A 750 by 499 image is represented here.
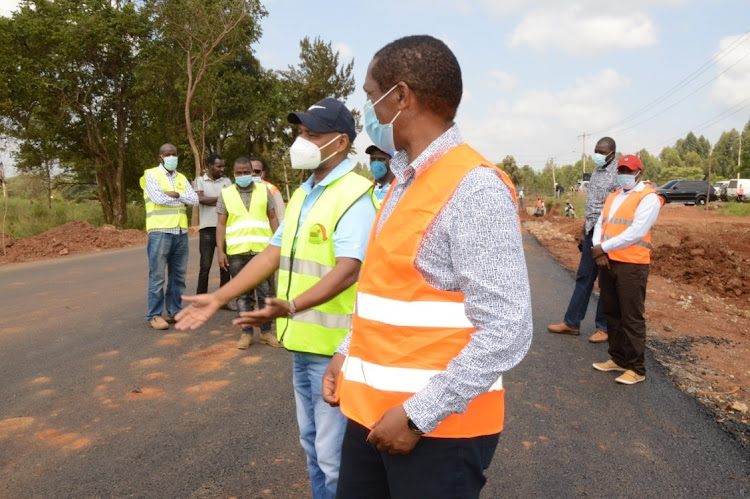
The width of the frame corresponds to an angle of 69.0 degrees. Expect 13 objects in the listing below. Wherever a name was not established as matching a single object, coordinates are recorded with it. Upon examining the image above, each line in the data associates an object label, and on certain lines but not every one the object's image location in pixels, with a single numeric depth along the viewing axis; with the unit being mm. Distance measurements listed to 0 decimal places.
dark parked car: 36500
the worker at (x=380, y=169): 5816
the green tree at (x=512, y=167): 58562
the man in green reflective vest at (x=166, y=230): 6391
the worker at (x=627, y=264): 4785
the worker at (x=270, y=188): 6319
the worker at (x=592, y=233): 6051
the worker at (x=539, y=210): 33250
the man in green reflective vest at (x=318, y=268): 2344
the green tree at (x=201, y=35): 21766
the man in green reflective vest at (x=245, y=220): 5812
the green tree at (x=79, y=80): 20703
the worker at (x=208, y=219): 7230
